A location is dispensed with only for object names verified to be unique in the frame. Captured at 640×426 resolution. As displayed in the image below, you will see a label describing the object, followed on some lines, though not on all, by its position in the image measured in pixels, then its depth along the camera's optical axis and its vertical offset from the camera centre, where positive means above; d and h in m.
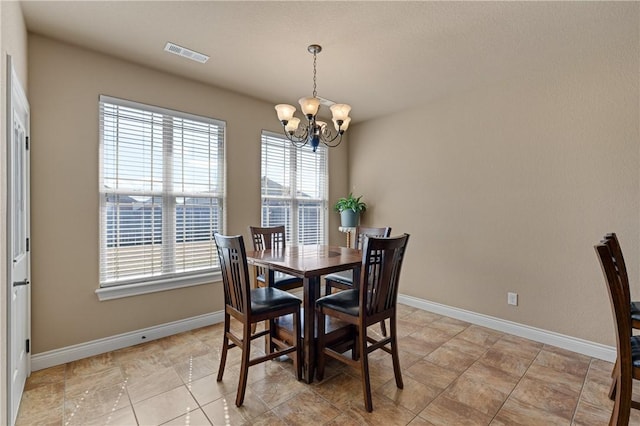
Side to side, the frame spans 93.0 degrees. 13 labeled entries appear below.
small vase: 4.52 -0.08
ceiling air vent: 2.68 +1.47
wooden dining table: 2.18 -0.41
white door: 1.73 -0.21
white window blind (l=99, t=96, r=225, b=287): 2.87 +0.22
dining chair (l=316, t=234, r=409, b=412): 1.99 -0.66
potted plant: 4.52 +0.03
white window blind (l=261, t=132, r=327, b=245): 4.07 +0.34
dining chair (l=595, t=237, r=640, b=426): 1.56 -0.69
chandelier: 2.50 +0.83
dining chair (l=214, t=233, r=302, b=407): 2.05 -0.68
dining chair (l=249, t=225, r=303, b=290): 3.12 -0.37
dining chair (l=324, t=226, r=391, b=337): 3.11 -0.68
